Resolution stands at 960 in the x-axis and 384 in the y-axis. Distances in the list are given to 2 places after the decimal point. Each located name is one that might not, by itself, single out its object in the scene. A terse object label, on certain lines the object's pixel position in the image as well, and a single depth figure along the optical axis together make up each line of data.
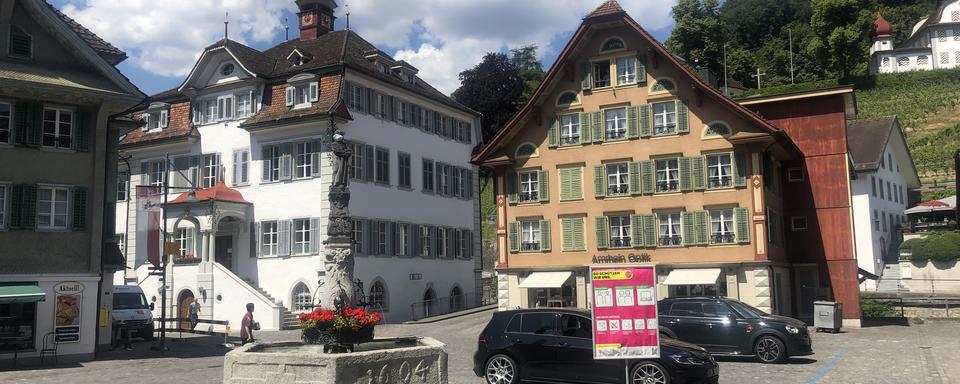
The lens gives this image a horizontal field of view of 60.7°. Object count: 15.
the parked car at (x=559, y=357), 14.30
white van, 28.97
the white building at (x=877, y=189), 41.84
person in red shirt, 22.95
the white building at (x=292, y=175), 36.53
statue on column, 14.77
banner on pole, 28.98
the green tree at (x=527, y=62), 84.00
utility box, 29.39
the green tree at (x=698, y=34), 83.50
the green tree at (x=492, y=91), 67.19
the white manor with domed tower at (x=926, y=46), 91.00
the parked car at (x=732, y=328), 19.80
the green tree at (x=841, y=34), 79.44
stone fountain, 11.22
